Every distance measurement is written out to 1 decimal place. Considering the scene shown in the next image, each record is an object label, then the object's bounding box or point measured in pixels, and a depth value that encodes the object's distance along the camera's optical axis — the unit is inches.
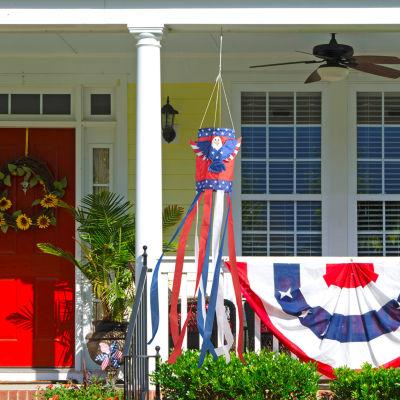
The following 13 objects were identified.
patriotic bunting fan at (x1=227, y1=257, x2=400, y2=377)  448.9
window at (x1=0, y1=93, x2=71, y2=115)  590.7
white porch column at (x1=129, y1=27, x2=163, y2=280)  454.1
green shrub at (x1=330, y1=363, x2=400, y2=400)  406.4
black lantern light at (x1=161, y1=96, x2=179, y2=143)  577.0
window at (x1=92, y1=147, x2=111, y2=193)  590.4
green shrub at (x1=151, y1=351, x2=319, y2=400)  405.7
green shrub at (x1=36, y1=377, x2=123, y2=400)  448.9
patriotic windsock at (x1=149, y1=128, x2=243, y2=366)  422.6
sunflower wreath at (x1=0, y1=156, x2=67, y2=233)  580.0
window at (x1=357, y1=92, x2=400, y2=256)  587.4
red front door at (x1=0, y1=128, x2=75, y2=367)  581.6
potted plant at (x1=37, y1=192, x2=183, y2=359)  514.3
